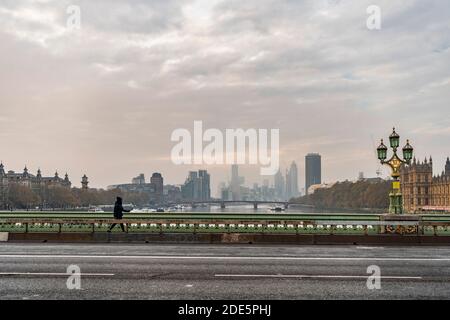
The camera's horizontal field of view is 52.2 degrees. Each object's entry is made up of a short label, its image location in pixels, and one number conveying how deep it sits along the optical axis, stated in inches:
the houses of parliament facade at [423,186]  6360.7
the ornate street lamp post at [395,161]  1028.5
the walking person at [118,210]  1005.8
